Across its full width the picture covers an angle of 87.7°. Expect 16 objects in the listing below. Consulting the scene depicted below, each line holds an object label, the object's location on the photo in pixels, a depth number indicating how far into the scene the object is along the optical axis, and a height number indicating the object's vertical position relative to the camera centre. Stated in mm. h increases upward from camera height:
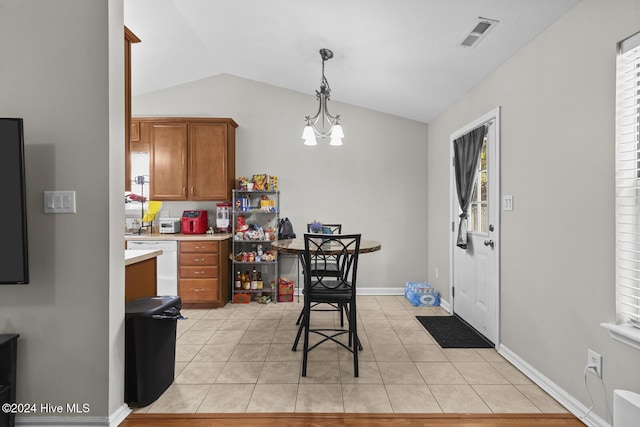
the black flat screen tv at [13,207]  1685 +14
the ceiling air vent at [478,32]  2316 +1313
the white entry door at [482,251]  2902 -402
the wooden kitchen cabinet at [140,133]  4297 +1001
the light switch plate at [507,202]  2678 +62
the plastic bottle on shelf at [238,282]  4406 -959
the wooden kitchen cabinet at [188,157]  4270 +678
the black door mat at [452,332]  3008 -1211
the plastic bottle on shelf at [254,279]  4398 -931
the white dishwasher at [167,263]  4051 -648
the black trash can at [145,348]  1991 -844
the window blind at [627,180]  1655 +150
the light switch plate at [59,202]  1834 +42
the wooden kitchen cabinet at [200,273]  4055 -773
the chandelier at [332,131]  3088 +737
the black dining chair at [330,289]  2408 -610
